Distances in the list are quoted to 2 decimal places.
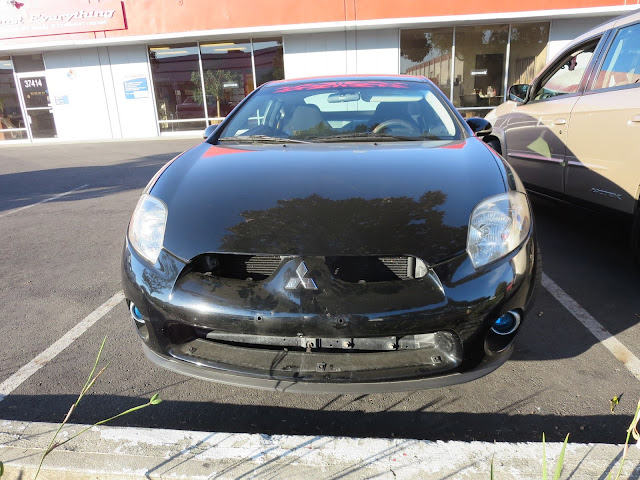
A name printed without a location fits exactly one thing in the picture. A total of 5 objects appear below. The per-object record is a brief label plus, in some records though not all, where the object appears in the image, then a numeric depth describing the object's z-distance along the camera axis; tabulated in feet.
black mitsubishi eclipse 5.25
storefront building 41.16
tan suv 9.41
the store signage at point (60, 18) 43.78
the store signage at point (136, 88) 47.24
